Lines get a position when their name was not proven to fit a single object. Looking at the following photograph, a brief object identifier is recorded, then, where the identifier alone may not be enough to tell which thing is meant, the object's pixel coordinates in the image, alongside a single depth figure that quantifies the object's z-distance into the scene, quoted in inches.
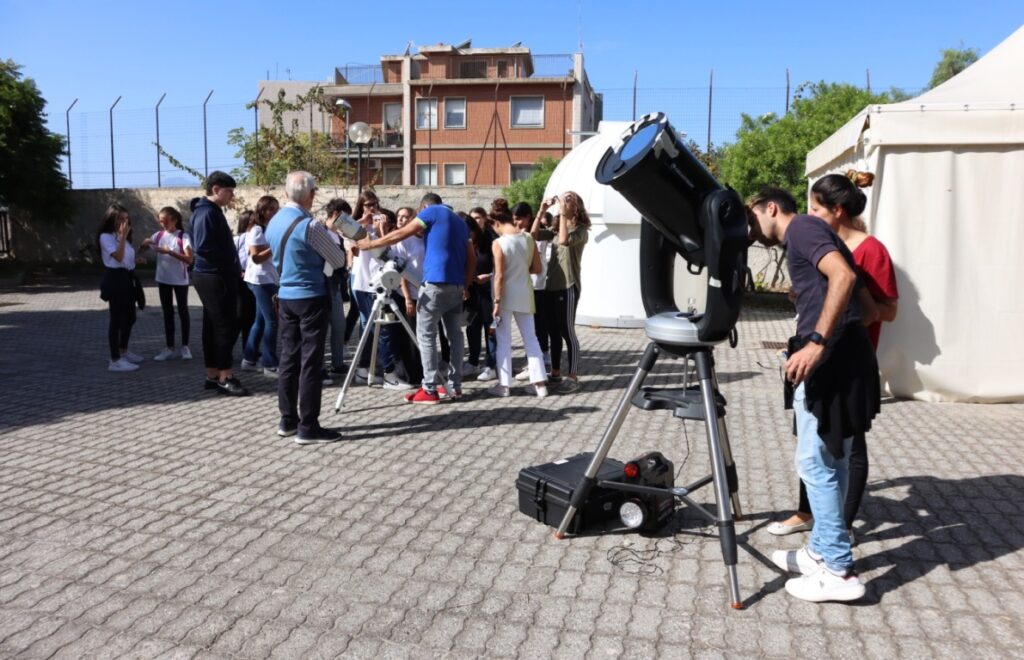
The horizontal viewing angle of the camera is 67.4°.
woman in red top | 141.6
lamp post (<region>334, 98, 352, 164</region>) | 721.6
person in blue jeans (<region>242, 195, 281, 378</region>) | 300.8
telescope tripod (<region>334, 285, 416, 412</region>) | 257.8
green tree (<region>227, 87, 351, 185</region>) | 922.7
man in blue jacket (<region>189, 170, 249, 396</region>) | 268.4
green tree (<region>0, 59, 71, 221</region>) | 805.9
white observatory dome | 456.8
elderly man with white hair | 214.1
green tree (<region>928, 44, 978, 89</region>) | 1897.1
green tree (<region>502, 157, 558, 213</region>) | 890.1
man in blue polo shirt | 251.9
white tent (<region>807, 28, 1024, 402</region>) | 263.7
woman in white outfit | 269.6
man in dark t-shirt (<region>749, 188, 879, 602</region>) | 120.6
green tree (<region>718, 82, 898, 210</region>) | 735.1
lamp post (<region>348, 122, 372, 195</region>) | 649.0
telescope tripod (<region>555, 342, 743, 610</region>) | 128.6
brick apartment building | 1502.2
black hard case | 155.9
